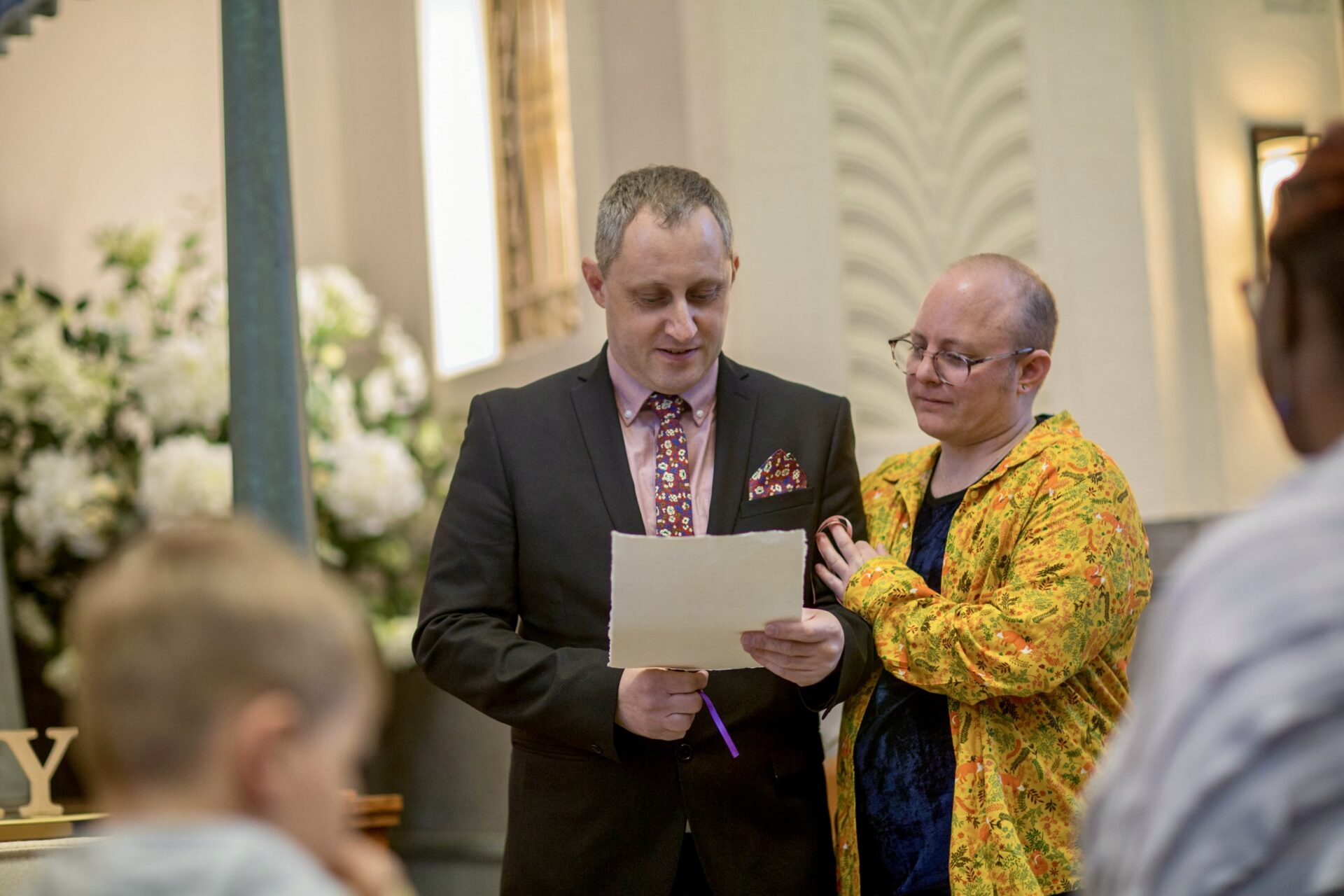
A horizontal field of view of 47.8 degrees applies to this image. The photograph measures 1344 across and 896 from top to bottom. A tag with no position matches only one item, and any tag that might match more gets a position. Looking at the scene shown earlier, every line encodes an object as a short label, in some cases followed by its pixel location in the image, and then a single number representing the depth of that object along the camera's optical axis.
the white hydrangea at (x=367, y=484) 4.90
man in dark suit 2.39
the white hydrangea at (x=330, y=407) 5.00
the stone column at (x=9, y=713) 2.78
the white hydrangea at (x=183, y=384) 4.63
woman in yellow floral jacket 2.28
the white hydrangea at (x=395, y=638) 5.02
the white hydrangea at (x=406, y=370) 5.36
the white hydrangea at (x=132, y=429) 4.74
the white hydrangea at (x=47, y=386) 4.62
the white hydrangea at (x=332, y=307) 5.23
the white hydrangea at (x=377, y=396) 5.18
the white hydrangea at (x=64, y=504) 4.58
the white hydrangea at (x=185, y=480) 4.44
